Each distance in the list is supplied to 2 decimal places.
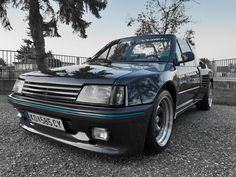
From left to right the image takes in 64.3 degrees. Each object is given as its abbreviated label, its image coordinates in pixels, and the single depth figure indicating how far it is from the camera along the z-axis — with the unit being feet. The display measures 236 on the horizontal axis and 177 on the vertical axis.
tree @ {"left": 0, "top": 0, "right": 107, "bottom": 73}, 28.91
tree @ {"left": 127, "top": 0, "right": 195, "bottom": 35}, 37.11
